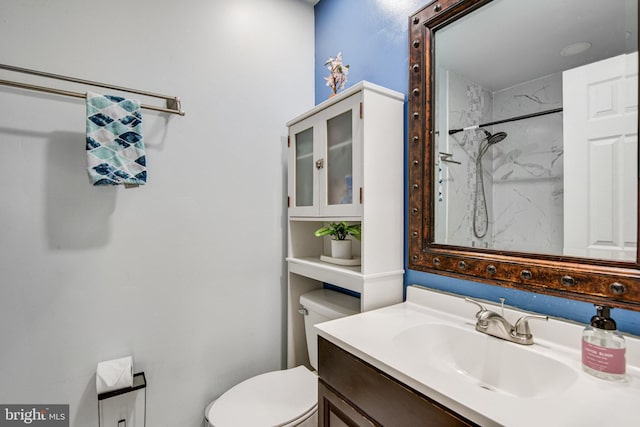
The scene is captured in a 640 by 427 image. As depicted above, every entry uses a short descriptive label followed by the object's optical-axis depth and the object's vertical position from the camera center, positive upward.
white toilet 1.15 -0.80
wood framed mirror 0.76 +0.19
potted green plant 1.40 -0.12
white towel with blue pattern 1.13 +0.28
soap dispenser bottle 0.66 -0.32
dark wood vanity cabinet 0.66 -0.48
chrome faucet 0.84 -0.35
